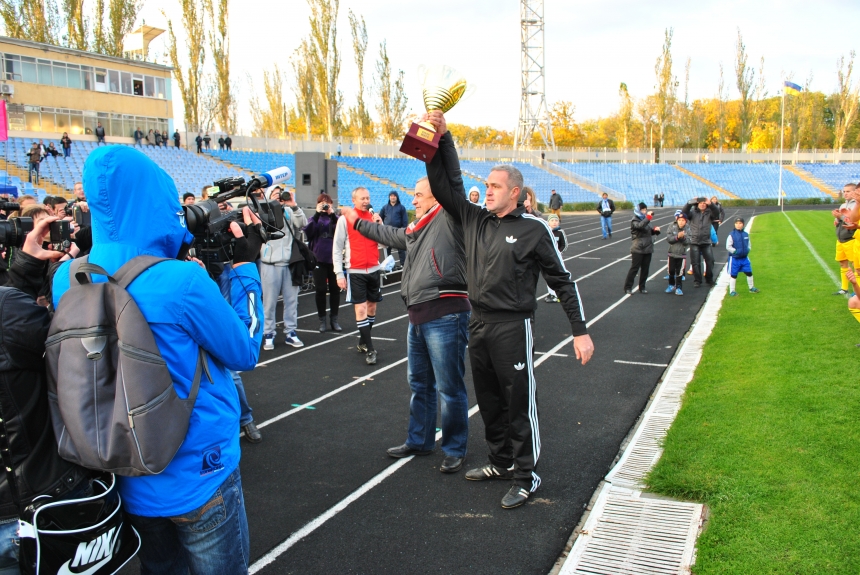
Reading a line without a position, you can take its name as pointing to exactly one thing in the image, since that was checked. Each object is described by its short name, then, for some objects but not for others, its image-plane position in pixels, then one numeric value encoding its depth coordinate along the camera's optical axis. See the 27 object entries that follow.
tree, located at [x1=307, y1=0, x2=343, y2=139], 45.88
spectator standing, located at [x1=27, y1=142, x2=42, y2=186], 22.88
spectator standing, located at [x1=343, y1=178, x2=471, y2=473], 4.49
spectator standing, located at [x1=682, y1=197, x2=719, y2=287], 13.43
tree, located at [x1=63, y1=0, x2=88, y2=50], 36.69
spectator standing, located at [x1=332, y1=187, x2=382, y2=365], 7.94
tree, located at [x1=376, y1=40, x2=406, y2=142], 55.78
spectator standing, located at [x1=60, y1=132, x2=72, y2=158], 27.42
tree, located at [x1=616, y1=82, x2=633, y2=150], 79.00
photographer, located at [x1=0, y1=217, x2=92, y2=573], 1.81
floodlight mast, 59.62
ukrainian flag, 45.12
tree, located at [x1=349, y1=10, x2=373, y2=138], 53.31
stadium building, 30.67
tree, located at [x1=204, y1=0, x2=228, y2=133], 42.38
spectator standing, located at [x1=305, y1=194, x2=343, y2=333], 9.56
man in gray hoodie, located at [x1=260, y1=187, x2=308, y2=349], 8.48
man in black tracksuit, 4.00
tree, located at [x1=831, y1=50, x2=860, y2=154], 70.88
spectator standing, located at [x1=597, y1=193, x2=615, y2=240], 25.88
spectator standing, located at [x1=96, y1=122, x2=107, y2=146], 30.41
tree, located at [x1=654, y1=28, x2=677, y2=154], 69.44
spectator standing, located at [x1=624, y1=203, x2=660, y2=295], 12.83
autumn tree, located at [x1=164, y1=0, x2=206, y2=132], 41.28
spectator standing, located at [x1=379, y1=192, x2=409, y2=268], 13.57
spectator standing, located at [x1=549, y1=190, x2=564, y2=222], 25.48
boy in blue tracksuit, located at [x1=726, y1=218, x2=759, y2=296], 11.98
